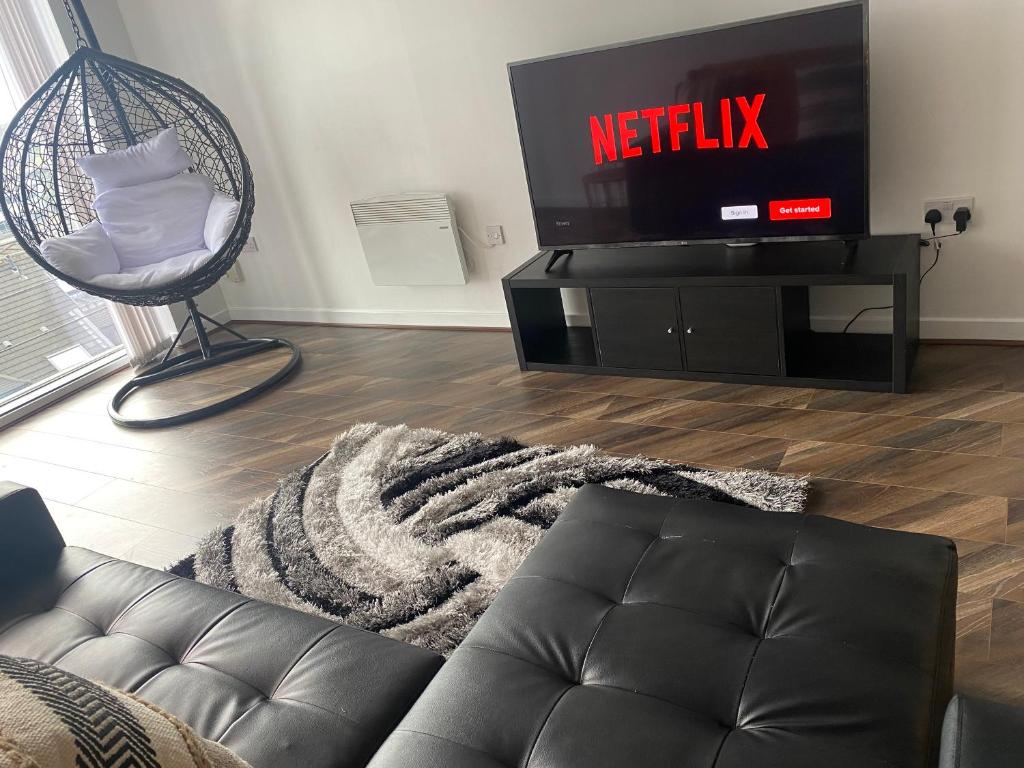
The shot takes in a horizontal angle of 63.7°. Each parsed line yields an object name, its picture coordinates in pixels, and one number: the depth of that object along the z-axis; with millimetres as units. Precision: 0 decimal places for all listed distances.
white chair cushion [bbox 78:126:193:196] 3771
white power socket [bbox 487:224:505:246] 3730
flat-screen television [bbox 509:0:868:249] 2570
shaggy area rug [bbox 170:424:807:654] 2115
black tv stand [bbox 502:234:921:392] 2689
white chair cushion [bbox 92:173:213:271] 3812
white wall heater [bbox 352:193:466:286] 3814
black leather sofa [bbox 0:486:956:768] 1124
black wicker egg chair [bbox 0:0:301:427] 3613
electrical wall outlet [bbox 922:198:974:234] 2760
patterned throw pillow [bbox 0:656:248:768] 619
